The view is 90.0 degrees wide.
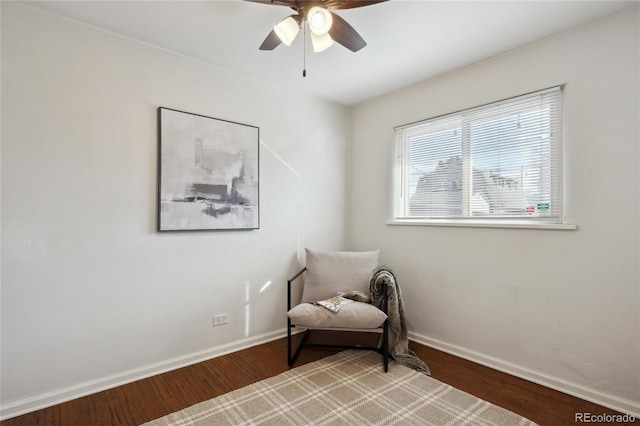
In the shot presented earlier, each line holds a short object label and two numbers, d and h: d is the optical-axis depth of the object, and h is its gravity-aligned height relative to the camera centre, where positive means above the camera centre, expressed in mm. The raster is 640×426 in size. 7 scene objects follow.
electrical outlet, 2803 -932
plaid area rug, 1922 -1229
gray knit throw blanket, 2643 -828
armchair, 2506 -740
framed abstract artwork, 2531 +346
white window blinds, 2393 +449
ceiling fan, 1653 +1042
